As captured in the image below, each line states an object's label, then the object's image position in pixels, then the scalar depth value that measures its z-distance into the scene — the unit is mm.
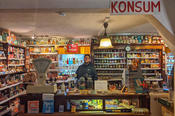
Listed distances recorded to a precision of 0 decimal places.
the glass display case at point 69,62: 7402
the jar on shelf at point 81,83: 3020
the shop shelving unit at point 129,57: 7129
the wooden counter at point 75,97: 2697
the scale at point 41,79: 2695
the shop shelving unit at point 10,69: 5504
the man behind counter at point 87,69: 5056
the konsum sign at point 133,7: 2682
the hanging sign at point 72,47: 7031
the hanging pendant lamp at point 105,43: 4752
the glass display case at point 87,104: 2756
